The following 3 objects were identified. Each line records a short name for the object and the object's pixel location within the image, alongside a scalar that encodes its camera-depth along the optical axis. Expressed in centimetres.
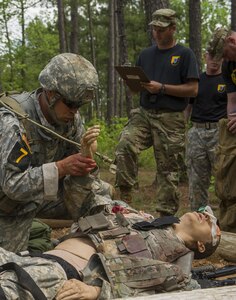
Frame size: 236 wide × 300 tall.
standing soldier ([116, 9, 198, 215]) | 599
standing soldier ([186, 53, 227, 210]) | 652
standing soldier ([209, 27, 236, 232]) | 563
